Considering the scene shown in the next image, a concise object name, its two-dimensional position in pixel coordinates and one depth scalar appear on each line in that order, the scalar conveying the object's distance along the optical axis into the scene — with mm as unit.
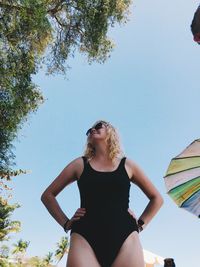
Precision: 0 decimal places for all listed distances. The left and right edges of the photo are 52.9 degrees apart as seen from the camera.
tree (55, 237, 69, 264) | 22452
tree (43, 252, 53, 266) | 19947
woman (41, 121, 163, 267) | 1152
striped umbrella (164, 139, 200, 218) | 1683
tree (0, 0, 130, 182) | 7019
